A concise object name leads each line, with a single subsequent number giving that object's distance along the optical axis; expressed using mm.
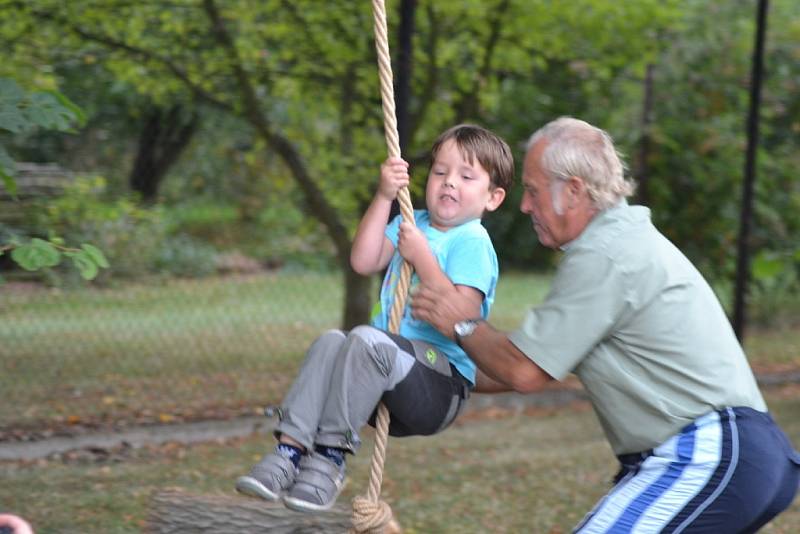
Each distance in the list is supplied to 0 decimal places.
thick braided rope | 6289
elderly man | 5520
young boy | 6039
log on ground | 7251
